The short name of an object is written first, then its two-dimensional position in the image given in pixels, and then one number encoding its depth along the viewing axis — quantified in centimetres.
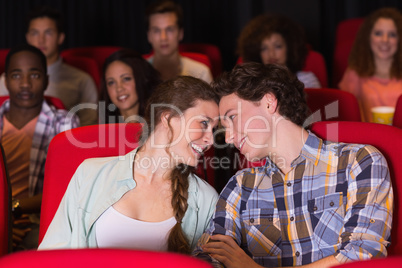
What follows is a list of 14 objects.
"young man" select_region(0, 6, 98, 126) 397
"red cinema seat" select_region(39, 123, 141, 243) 210
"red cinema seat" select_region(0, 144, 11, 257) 207
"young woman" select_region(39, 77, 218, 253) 203
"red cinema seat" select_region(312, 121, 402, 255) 195
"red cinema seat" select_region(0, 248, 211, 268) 118
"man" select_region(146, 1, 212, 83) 397
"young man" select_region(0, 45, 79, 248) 297
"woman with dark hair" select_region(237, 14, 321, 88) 377
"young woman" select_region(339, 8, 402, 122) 367
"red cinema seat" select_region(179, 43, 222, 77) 447
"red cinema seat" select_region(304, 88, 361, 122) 270
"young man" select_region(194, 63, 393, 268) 184
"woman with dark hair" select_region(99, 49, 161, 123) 319
